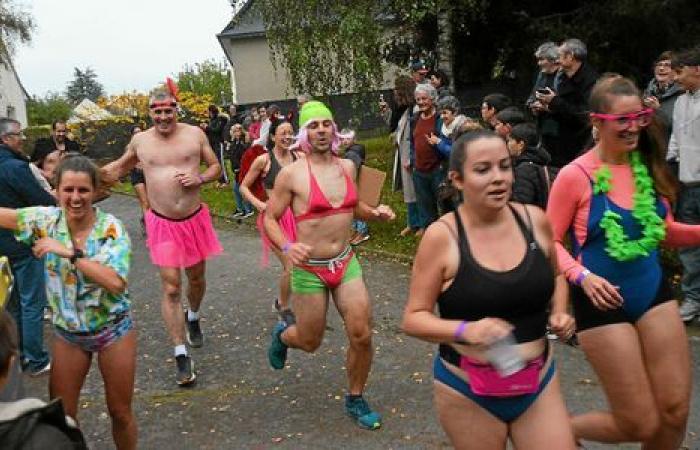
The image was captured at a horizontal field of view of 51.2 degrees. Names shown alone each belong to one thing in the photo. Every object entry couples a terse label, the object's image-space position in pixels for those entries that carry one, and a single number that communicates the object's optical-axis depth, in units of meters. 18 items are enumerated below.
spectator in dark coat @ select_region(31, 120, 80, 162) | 9.85
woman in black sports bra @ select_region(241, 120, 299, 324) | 6.39
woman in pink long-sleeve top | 3.26
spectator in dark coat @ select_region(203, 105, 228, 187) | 18.70
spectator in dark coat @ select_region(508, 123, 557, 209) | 5.50
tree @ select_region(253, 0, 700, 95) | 12.60
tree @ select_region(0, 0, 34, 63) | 29.98
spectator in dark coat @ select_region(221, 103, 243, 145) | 17.51
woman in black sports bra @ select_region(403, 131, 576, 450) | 2.79
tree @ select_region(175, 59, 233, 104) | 72.09
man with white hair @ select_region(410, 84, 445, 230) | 8.51
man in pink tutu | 5.90
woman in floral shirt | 3.57
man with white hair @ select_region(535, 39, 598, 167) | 6.98
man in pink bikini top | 4.59
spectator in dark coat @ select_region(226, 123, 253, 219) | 13.41
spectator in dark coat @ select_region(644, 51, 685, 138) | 6.41
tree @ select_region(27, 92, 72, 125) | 56.97
